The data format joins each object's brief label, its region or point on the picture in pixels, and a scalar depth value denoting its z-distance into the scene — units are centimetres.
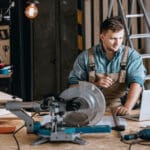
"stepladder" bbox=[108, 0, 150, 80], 585
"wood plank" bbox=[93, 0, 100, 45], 645
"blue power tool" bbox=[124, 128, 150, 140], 270
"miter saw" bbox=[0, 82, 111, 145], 271
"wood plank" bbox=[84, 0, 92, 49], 648
